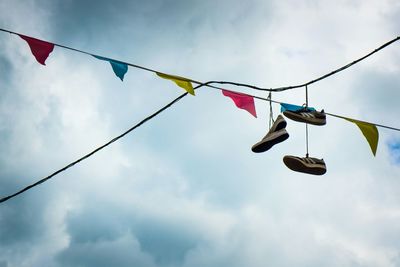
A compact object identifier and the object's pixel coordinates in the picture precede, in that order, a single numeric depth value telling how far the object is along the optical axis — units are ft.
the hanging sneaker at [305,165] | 13.99
